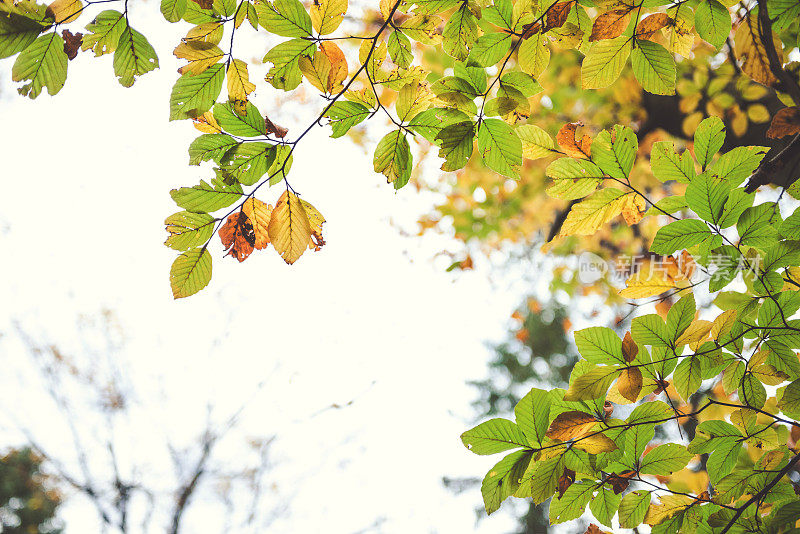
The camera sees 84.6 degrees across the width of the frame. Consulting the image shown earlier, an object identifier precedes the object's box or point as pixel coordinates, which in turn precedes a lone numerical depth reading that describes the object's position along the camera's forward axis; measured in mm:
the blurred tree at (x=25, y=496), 6605
